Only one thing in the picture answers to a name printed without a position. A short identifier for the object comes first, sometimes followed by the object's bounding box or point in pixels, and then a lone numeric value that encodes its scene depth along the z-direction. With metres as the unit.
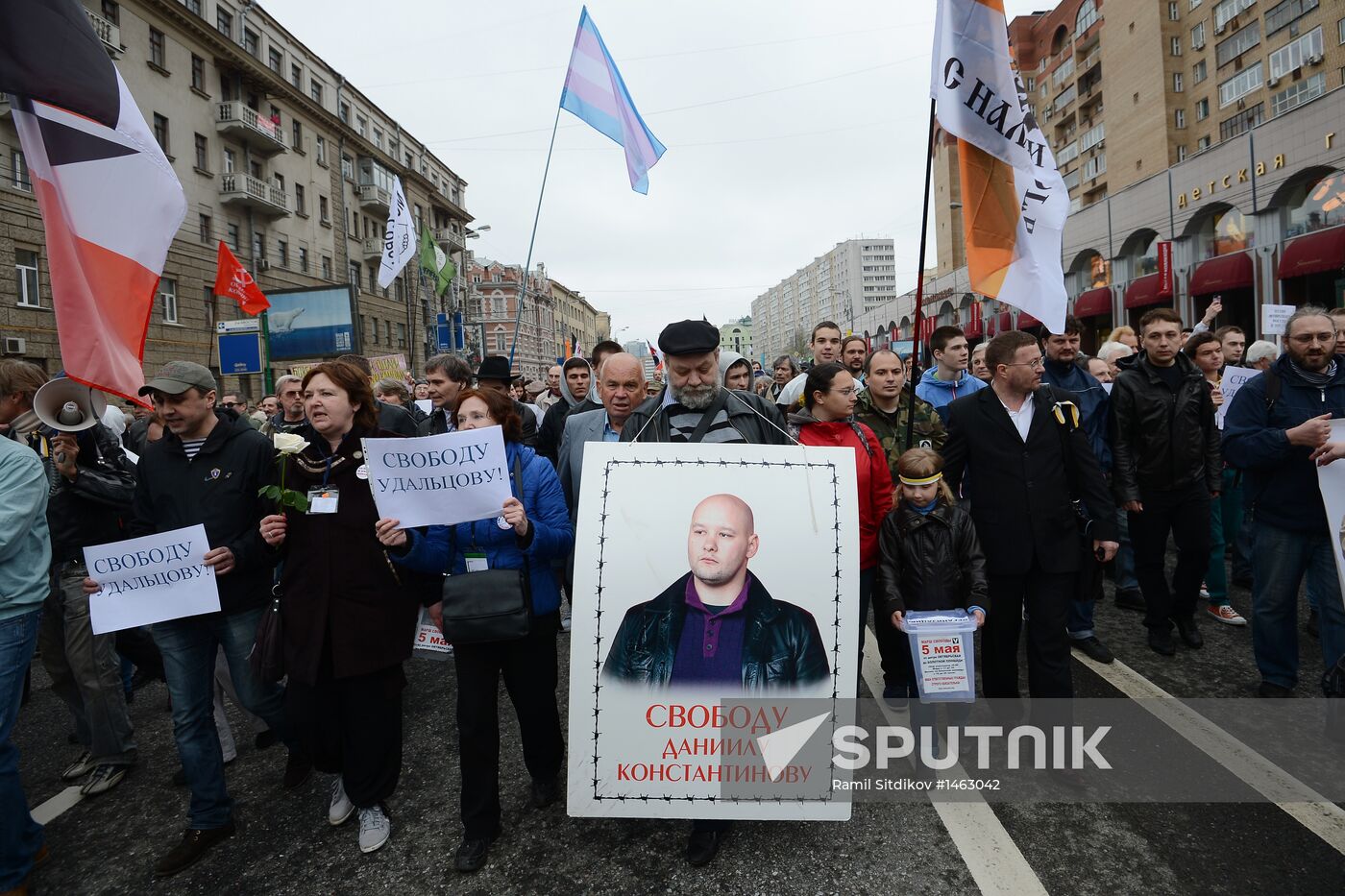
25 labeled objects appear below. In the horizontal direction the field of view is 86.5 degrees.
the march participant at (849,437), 3.53
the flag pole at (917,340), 3.29
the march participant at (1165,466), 4.64
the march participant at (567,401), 6.46
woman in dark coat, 2.98
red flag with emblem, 13.80
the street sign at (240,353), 21.05
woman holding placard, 2.86
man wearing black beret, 3.16
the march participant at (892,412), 4.07
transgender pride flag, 9.27
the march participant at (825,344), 6.50
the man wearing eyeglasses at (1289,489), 3.71
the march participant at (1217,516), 5.14
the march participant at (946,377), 5.63
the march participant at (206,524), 3.06
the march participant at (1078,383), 5.37
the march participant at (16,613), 2.76
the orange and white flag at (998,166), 3.73
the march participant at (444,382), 5.49
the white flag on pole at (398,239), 14.24
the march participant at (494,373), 6.17
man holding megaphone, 3.32
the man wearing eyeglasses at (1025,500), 3.49
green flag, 19.59
